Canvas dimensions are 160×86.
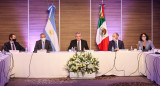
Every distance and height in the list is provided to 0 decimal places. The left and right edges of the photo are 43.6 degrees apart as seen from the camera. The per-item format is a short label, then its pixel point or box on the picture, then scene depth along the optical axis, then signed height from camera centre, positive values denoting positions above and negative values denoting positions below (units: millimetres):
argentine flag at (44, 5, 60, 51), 7148 +470
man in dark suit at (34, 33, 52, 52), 6230 -26
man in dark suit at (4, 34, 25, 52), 6237 -57
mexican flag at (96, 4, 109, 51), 7187 +328
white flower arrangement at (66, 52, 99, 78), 4984 -523
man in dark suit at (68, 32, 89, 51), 6199 +3
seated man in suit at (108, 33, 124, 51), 6238 +2
